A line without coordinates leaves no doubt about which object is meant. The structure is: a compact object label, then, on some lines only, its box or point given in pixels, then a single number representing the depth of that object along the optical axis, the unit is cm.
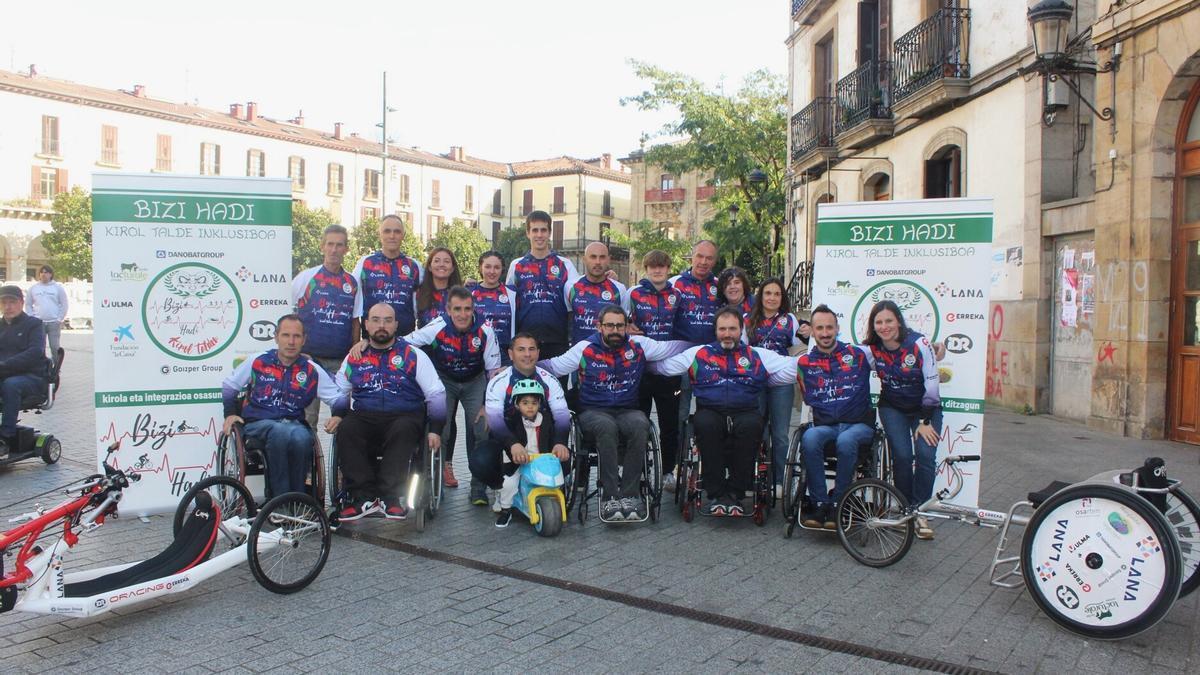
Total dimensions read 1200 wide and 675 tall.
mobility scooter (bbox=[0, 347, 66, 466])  745
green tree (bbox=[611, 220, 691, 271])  2830
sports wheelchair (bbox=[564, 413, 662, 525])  586
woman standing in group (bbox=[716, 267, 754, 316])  673
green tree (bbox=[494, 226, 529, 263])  5988
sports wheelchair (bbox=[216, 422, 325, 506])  540
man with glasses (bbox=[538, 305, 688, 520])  582
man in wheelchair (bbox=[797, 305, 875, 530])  549
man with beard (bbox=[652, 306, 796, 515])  579
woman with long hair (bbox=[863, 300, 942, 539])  565
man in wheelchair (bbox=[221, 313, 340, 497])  536
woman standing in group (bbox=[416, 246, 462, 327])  677
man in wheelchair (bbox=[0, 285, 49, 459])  761
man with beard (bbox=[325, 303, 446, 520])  553
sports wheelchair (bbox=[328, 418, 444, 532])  554
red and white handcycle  364
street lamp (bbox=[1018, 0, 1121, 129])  1005
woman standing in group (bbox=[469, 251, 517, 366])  668
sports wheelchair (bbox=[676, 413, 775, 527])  585
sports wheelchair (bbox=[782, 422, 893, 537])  554
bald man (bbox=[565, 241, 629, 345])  668
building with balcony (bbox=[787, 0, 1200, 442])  952
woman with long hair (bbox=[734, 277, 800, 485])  656
